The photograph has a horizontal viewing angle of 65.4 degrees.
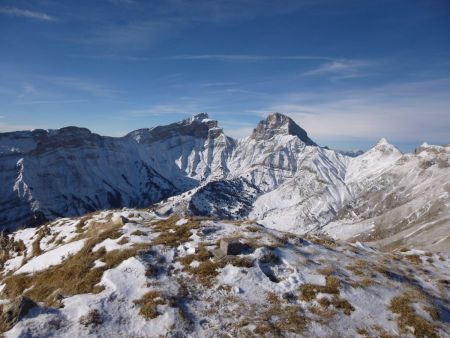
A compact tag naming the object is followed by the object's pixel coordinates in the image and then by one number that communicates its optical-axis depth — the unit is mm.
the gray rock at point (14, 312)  19938
